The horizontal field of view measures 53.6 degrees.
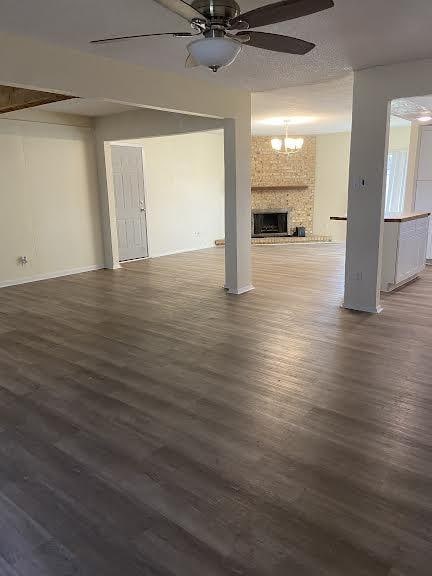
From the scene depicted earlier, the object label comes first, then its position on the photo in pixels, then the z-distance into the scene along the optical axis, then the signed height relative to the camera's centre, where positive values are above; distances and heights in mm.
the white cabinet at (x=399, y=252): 5566 -893
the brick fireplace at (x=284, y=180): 10656 +155
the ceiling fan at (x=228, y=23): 2111 +863
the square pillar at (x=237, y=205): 5387 -218
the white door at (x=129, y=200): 7953 -194
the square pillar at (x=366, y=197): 4398 -128
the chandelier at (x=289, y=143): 8328 +839
